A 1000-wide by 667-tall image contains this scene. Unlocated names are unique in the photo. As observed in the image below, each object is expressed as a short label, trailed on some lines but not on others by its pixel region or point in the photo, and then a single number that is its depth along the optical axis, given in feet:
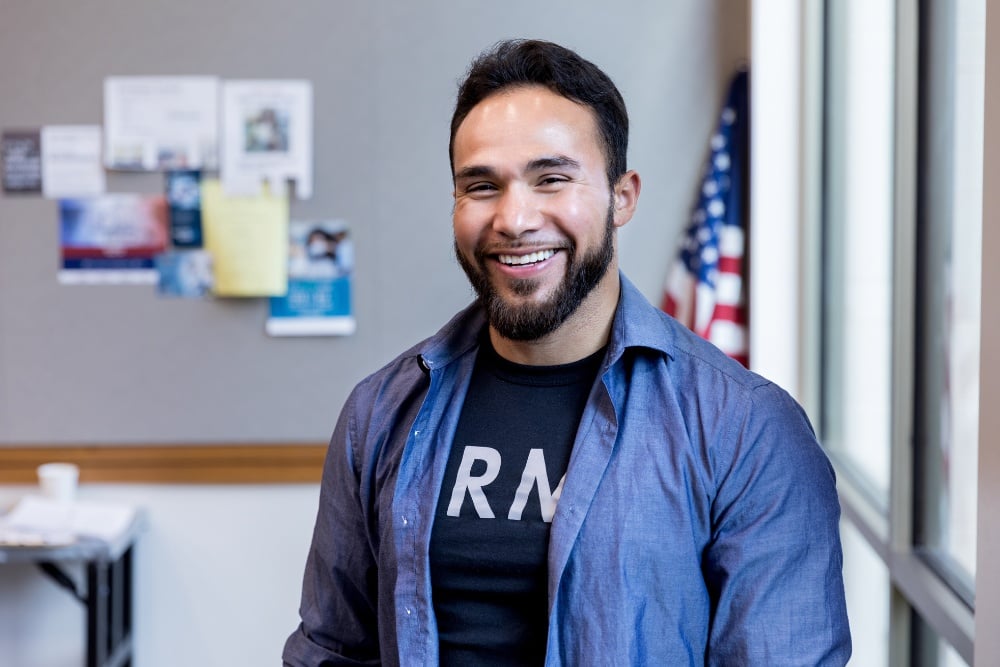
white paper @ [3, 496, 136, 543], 8.04
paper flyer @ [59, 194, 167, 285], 8.90
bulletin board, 8.76
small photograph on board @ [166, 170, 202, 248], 8.88
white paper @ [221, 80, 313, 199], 8.79
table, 7.79
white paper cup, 8.57
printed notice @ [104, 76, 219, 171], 8.78
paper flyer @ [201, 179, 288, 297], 8.87
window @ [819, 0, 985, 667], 5.57
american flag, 8.70
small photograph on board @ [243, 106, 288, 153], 8.81
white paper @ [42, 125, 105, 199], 8.80
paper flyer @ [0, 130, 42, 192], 8.80
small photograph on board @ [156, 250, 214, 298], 8.91
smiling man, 3.94
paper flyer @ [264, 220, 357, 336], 8.91
